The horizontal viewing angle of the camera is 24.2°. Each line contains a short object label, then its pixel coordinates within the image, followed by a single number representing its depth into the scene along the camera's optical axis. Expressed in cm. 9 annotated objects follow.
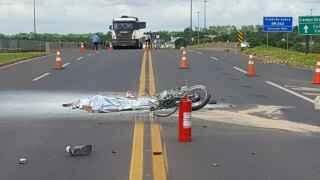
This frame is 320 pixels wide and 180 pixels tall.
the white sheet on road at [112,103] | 1589
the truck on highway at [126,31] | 7131
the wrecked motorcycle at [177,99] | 1586
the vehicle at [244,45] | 6641
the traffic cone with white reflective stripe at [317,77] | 2528
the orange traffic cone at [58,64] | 3209
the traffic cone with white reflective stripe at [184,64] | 3330
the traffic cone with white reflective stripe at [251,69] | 2879
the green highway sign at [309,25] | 4691
